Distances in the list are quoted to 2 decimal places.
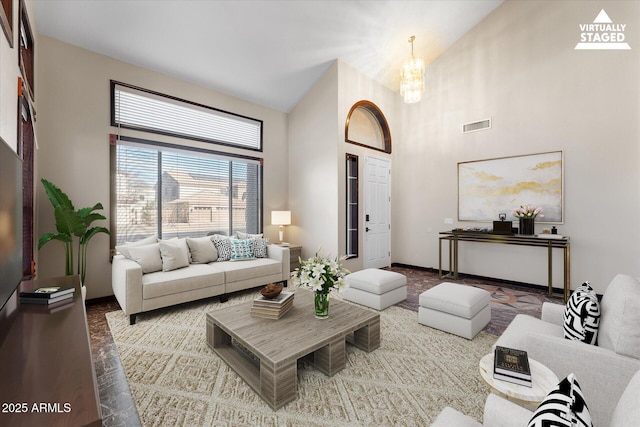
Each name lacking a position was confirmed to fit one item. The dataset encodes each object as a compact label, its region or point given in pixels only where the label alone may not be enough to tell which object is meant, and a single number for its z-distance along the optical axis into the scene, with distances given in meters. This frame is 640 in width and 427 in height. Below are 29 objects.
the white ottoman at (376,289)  3.41
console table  3.87
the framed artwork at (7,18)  1.69
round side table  1.15
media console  0.75
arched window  5.39
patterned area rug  1.70
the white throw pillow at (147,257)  3.40
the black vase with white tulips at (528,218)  4.18
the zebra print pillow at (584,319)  1.54
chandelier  4.44
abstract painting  4.23
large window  3.95
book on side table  1.22
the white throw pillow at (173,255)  3.58
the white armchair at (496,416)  0.96
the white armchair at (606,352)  1.28
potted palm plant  3.12
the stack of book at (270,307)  2.31
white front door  5.46
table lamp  5.29
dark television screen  1.28
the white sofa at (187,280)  3.02
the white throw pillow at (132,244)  3.48
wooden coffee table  1.79
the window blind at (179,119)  3.93
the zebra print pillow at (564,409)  0.67
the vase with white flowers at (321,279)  2.18
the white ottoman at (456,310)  2.68
